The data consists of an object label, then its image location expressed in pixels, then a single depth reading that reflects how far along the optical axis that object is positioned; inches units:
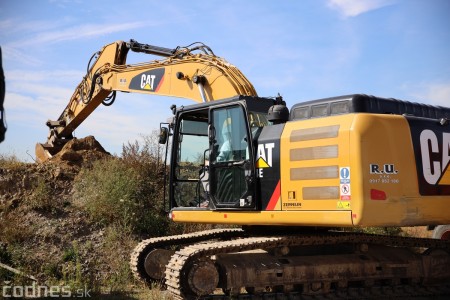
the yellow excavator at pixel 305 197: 268.8
